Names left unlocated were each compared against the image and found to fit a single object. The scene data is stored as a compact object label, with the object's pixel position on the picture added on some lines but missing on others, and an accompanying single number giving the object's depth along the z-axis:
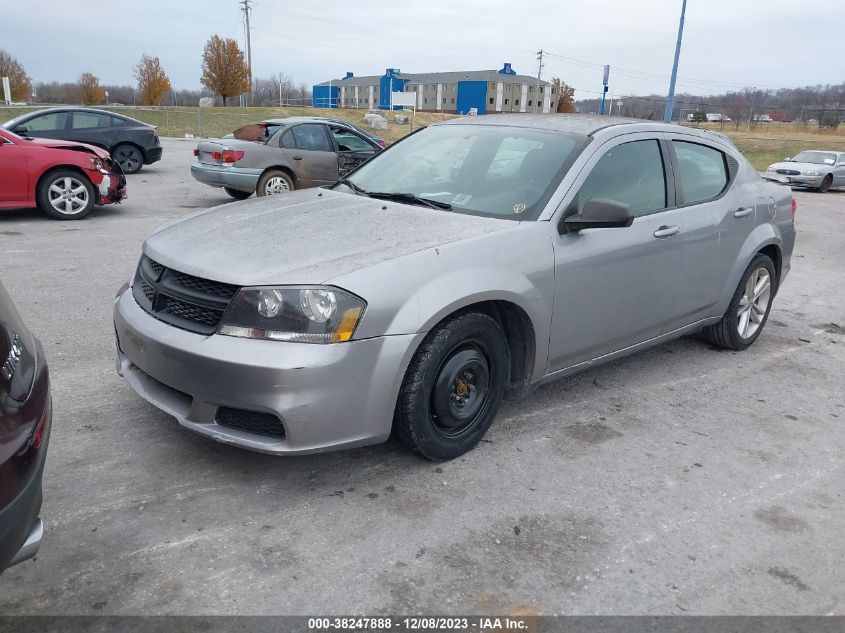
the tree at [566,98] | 71.78
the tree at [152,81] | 68.38
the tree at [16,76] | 69.14
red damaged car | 9.45
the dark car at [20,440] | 1.88
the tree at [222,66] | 63.00
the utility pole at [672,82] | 24.70
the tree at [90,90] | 75.12
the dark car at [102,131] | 14.54
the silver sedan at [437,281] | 2.96
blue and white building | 95.56
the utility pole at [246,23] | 65.02
